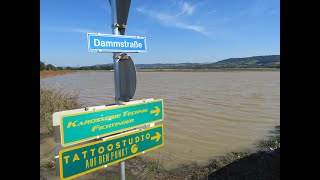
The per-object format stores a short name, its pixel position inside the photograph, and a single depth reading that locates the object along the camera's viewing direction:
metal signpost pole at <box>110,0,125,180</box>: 2.38
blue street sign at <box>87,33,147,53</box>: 2.18
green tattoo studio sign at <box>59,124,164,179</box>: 1.90
